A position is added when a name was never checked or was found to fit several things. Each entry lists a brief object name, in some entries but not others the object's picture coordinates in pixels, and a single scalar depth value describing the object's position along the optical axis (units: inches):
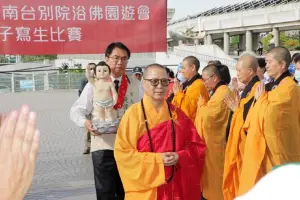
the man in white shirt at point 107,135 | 145.8
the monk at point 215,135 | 182.9
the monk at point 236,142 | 161.9
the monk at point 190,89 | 211.0
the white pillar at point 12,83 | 863.1
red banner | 137.2
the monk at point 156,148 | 128.8
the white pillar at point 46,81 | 897.5
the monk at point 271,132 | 145.9
